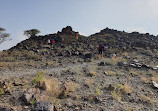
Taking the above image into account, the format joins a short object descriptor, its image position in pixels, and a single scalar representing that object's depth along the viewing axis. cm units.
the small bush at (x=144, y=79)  770
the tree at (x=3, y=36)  3055
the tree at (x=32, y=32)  3385
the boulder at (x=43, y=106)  381
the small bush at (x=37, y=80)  612
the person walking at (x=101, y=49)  1559
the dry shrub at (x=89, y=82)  649
